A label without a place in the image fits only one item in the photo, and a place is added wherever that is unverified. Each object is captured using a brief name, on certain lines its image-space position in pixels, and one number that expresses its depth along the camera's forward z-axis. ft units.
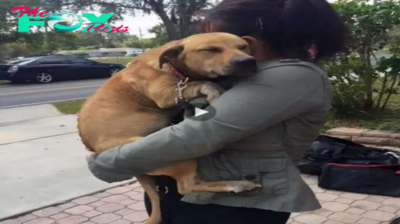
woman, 4.59
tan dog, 5.11
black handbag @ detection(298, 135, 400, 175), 14.88
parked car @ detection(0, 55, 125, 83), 60.70
